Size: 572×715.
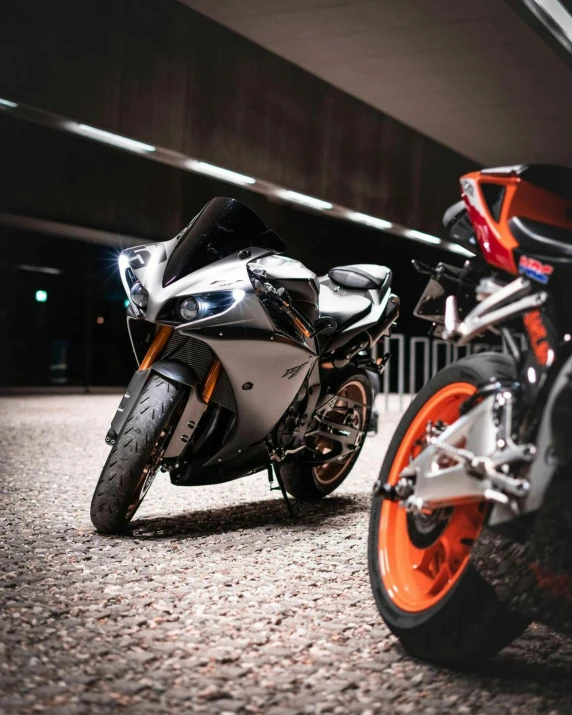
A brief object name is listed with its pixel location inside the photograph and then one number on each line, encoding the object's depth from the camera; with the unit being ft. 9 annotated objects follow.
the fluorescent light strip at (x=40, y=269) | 50.16
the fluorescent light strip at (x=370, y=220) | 45.32
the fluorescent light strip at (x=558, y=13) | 25.53
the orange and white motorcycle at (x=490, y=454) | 5.44
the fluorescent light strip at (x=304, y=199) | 40.21
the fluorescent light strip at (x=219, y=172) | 34.82
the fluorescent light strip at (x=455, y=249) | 57.98
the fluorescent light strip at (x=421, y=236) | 51.19
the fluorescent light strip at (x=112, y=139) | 30.07
